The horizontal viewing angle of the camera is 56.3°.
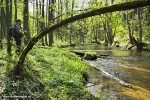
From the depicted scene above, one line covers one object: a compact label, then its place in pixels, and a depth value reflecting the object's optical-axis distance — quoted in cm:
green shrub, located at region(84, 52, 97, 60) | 1193
